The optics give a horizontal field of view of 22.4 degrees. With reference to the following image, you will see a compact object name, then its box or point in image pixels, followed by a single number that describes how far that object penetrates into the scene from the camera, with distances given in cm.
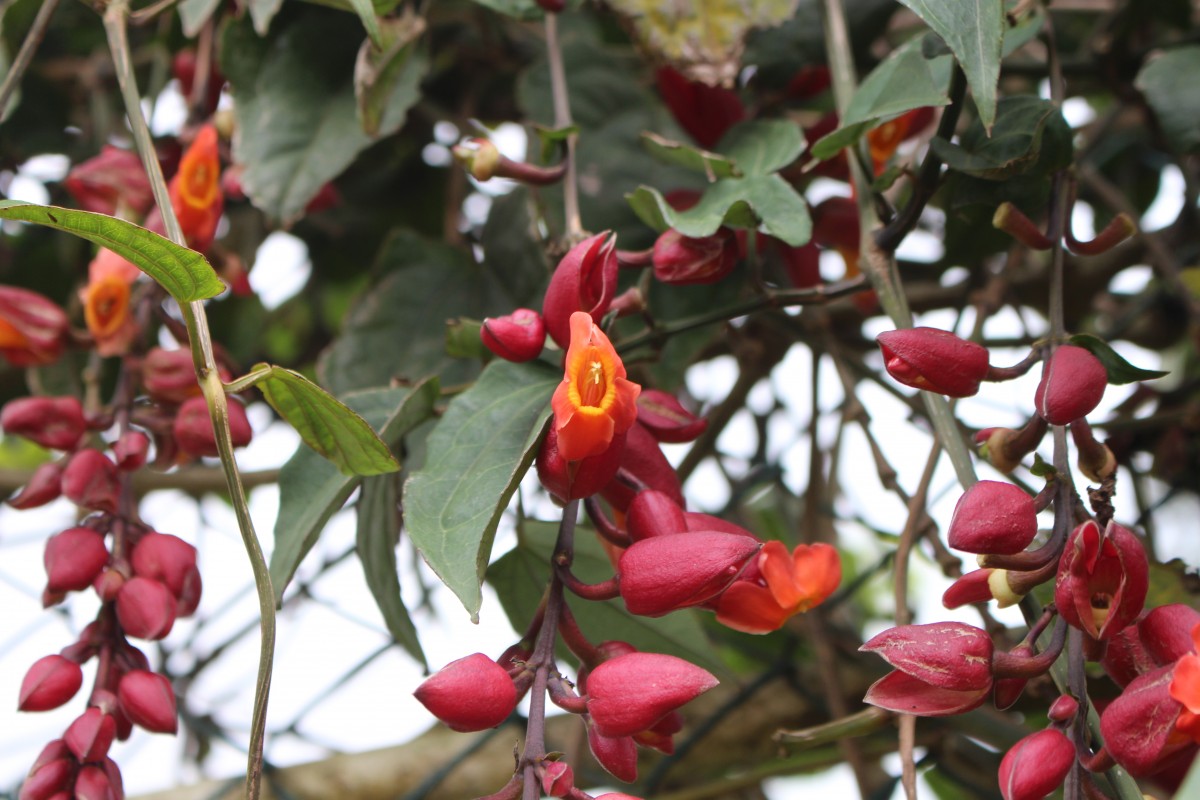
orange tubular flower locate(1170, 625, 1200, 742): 49
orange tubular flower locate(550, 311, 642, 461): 52
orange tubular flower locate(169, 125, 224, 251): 64
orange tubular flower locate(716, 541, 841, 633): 55
